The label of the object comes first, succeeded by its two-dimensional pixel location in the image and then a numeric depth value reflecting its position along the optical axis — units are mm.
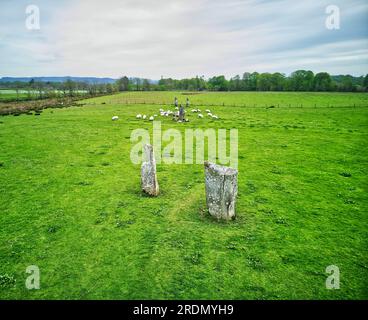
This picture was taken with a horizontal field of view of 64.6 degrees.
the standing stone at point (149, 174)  15344
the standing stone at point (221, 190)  12281
